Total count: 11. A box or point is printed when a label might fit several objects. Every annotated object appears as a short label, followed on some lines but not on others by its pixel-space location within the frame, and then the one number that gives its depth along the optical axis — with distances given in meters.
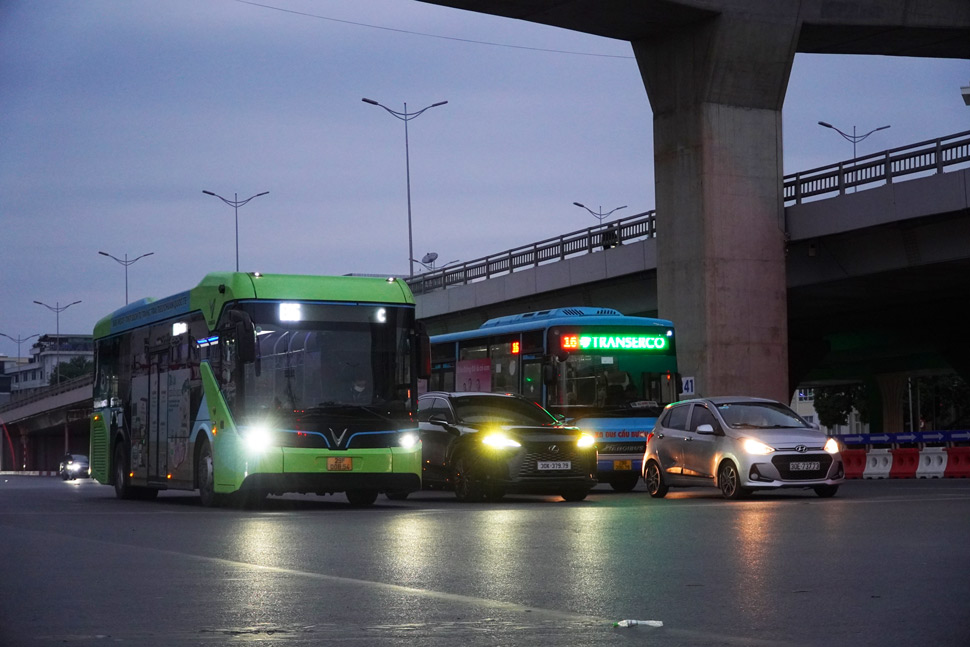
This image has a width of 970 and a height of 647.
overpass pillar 35.16
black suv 21.88
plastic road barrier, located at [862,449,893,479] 34.72
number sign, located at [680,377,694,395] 34.41
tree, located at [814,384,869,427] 116.69
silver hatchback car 21.34
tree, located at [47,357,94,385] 172.50
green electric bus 19.78
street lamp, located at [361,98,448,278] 63.12
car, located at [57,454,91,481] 70.75
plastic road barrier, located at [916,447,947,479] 32.53
